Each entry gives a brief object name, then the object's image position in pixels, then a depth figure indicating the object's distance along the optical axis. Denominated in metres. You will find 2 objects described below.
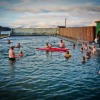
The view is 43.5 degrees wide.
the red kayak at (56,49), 21.17
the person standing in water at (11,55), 15.16
